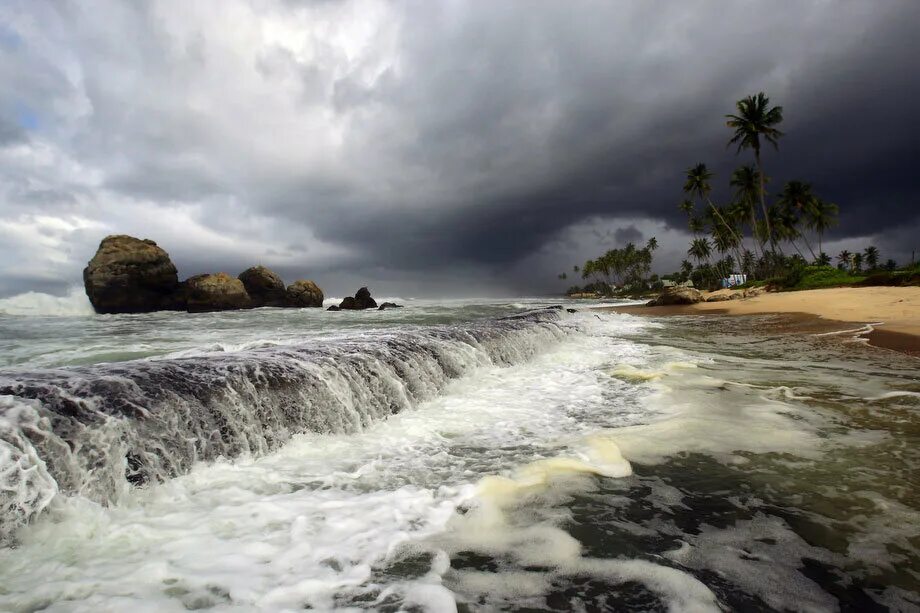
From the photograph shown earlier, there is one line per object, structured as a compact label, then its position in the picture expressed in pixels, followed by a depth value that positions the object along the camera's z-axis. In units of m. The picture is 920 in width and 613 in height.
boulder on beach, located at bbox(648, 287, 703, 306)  36.26
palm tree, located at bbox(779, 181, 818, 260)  48.94
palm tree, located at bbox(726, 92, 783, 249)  40.97
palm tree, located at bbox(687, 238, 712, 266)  80.25
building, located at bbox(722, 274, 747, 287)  54.62
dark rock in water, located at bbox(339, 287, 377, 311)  47.66
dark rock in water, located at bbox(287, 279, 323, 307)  56.25
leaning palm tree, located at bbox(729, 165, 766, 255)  48.84
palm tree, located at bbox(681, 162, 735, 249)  55.72
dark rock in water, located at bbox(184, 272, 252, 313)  45.62
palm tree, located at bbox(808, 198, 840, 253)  50.47
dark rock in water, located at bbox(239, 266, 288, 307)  53.34
